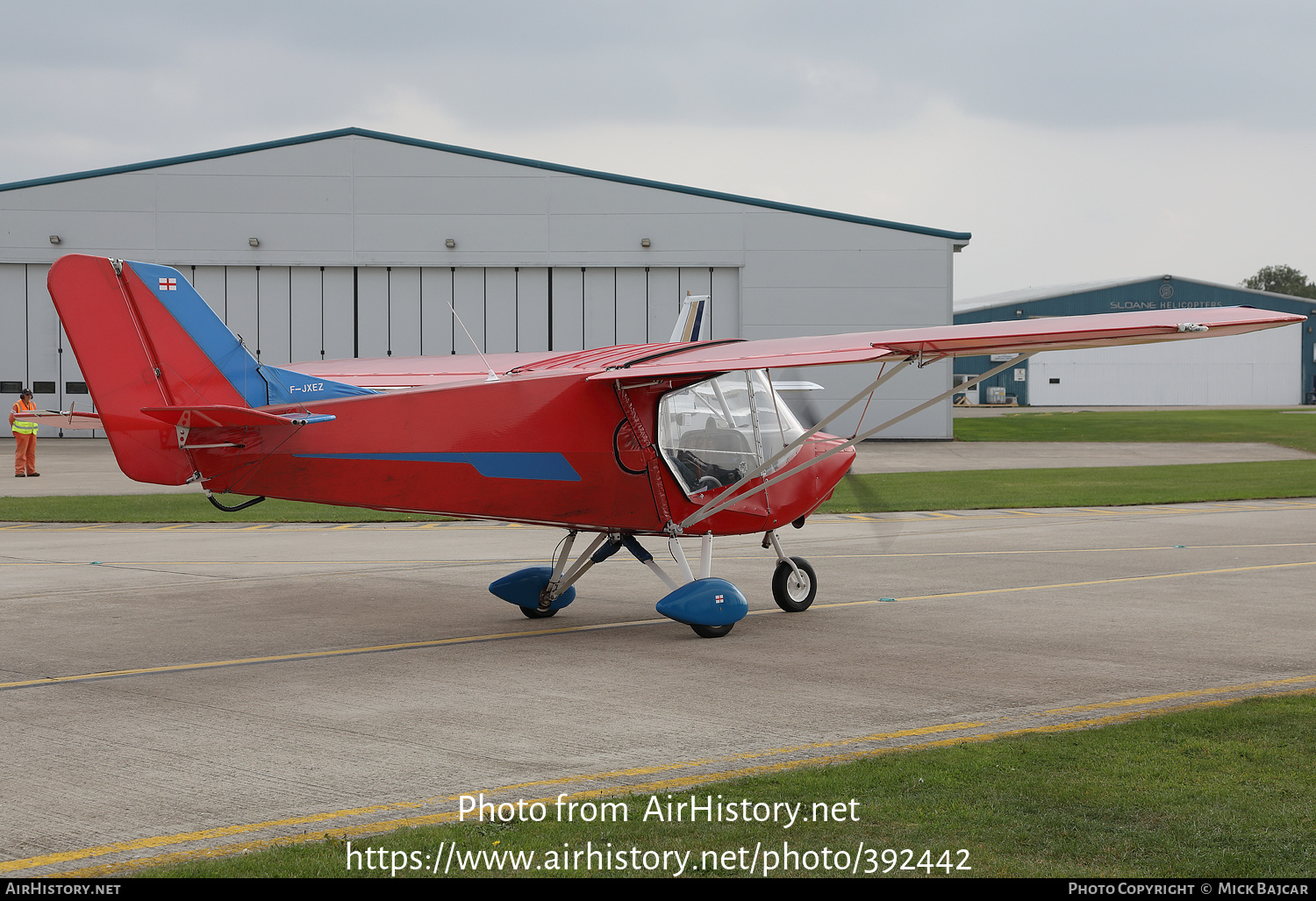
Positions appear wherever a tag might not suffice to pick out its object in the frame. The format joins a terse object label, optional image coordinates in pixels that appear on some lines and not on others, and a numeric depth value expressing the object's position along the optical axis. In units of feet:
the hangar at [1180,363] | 269.23
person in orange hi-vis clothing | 91.09
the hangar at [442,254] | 133.08
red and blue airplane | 27.99
